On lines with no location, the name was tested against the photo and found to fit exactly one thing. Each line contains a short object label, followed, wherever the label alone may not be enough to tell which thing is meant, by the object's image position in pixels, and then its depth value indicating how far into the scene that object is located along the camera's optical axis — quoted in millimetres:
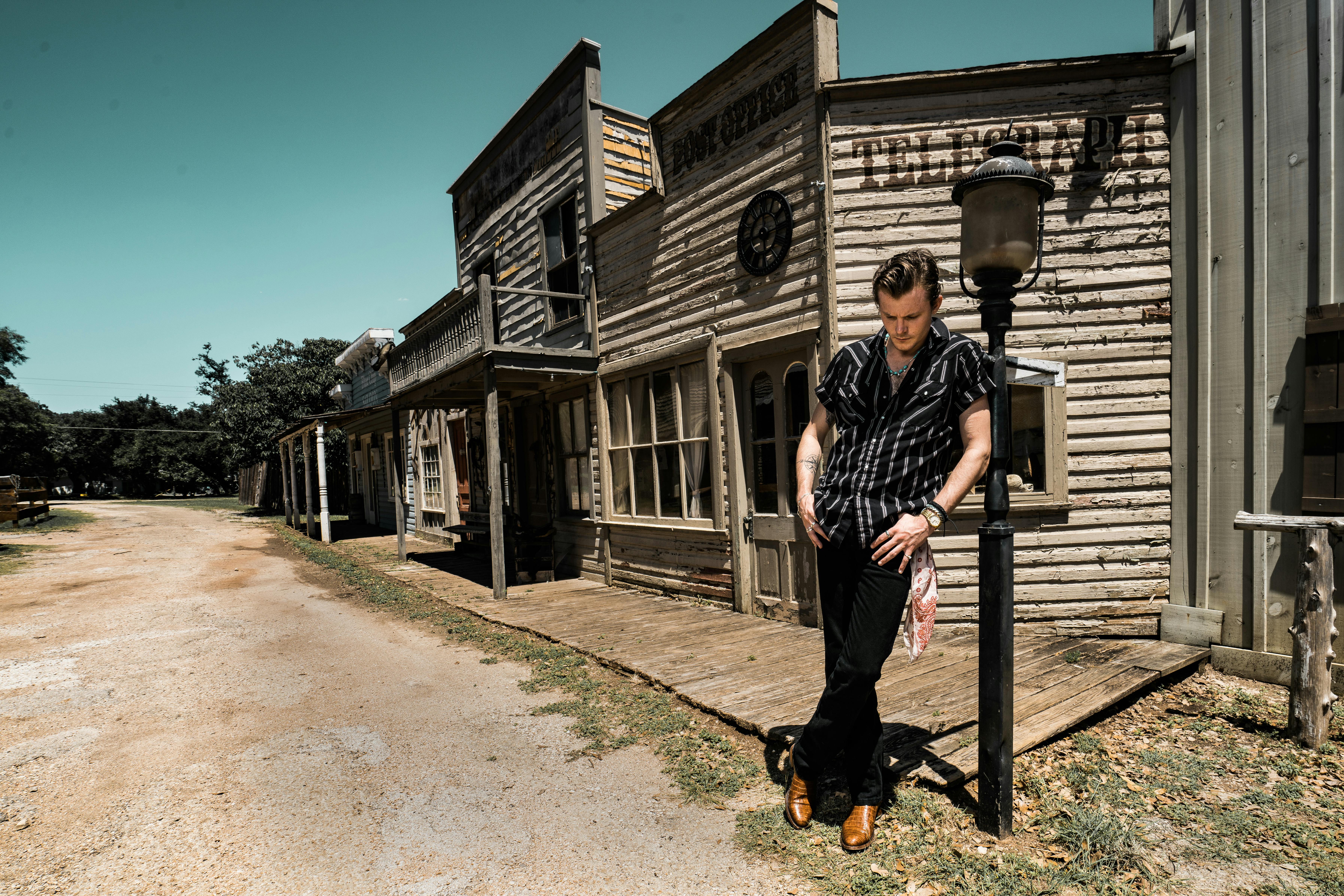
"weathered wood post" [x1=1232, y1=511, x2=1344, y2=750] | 3354
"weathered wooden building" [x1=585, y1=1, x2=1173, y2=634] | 4984
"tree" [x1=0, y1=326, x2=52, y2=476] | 32906
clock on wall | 5820
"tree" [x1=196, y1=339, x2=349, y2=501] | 24156
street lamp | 2598
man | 2453
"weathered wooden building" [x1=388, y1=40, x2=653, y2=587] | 8320
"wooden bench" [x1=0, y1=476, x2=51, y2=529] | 18703
